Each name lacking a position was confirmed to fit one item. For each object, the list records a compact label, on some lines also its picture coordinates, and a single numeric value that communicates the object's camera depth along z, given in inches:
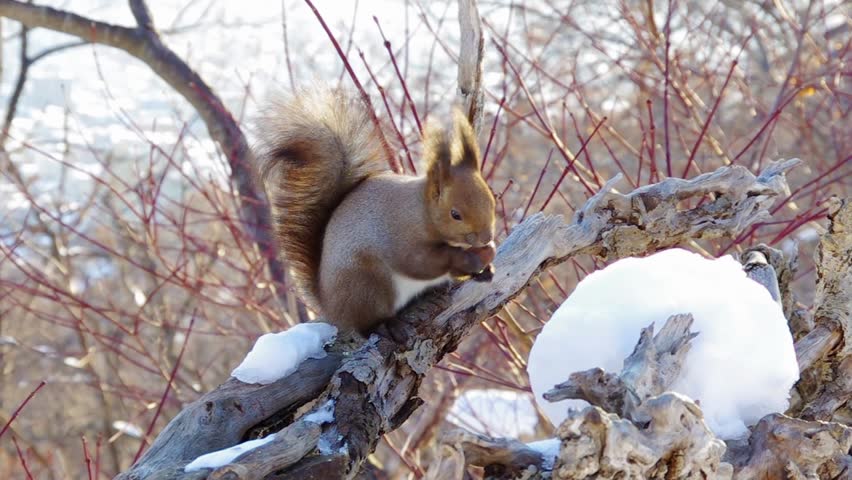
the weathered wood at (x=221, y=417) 116.6
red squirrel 161.0
